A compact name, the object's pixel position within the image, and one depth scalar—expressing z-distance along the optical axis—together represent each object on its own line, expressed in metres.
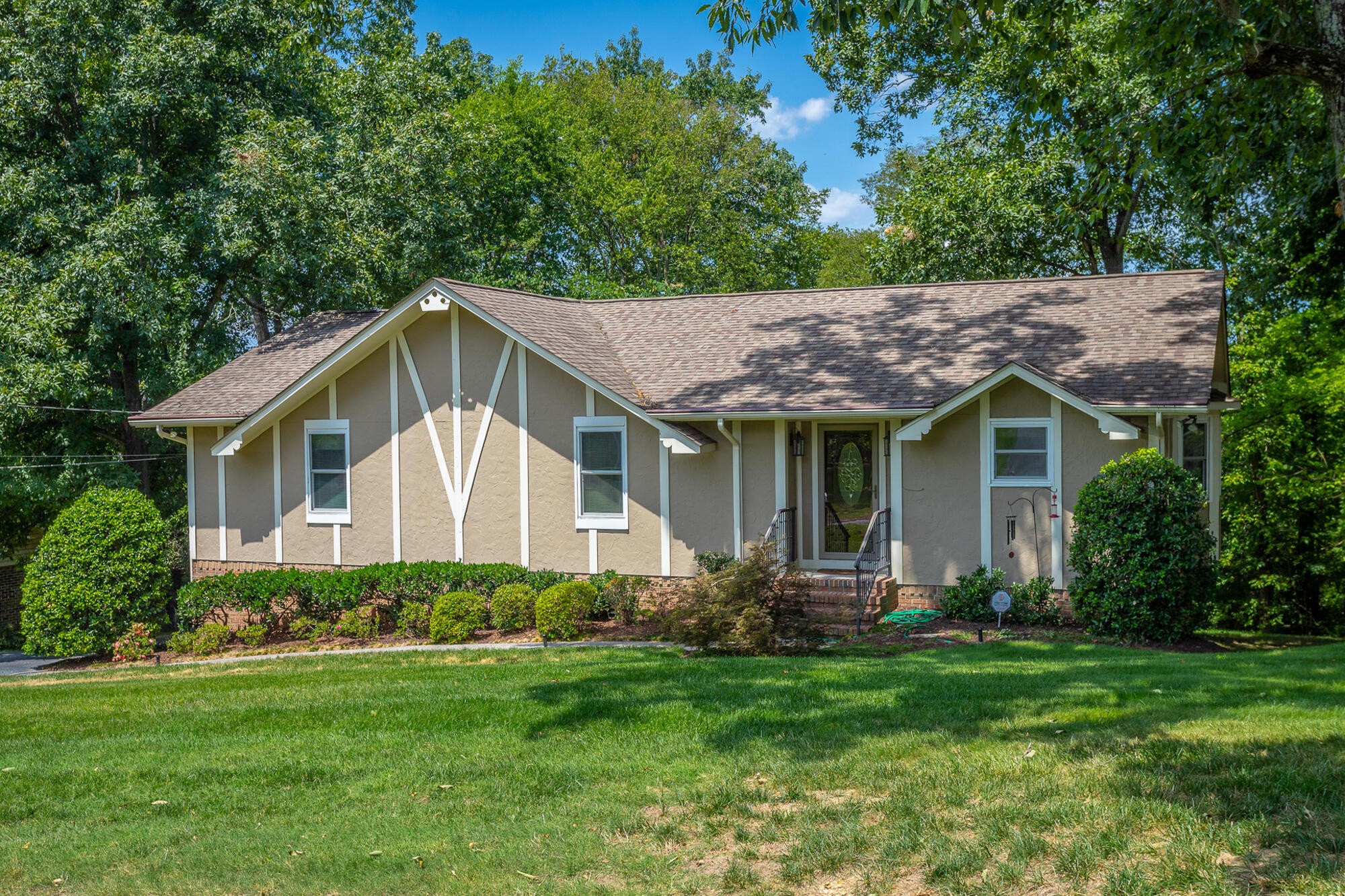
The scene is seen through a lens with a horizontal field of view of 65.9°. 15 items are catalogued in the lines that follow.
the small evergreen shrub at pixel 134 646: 15.99
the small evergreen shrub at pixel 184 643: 15.88
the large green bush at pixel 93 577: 16.31
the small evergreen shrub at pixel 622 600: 15.26
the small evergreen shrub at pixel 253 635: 15.92
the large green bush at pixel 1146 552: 12.34
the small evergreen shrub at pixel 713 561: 14.94
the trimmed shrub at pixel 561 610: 13.90
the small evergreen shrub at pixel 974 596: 14.21
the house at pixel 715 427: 14.38
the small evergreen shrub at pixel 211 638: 15.57
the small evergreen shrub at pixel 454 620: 14.48
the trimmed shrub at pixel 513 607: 14.67
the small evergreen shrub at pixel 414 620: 15.23
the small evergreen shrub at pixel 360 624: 15.52
